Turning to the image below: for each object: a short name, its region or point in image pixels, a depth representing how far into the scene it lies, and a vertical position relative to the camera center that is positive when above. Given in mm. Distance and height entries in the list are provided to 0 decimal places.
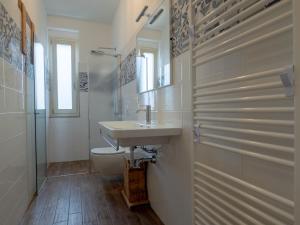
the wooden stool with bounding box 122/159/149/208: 2200 -777
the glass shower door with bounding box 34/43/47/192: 2684 -91
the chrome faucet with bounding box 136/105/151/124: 2033 -40
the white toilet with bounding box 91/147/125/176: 2785 -665
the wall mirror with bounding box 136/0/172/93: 1793 +555
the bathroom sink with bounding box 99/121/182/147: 1463 -165
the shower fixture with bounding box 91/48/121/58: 3736 +987
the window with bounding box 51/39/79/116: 3965 +566
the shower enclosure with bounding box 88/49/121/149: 3646 +365
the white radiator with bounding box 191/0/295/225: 770 -22
